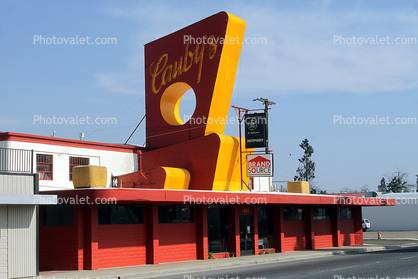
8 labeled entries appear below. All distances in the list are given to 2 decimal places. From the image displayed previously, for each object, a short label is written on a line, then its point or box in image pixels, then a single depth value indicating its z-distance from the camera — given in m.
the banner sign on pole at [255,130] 28.12
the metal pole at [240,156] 28.23
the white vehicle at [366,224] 60.84
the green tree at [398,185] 114.88
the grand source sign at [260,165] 28.31
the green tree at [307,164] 75.25
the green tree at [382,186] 134.70
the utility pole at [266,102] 43.09
